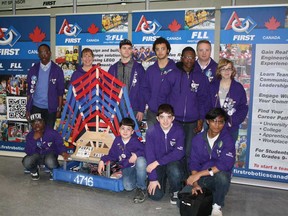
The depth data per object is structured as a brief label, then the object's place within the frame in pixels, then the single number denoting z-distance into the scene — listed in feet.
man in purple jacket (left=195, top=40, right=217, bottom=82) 10.84
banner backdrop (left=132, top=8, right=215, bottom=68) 12.24
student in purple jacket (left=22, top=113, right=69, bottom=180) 11.69
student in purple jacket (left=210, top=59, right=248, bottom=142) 10.36
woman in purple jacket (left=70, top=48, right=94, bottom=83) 12.25
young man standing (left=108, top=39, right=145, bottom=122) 11.44
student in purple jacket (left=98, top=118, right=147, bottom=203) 10.09
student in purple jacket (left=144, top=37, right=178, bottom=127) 10.57
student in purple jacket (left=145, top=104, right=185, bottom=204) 9.75
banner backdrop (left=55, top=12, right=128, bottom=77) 13.50
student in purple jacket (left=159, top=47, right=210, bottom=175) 10.33
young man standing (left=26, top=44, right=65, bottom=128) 12.84
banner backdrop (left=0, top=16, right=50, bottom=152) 14.65
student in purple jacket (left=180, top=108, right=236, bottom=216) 8.99
